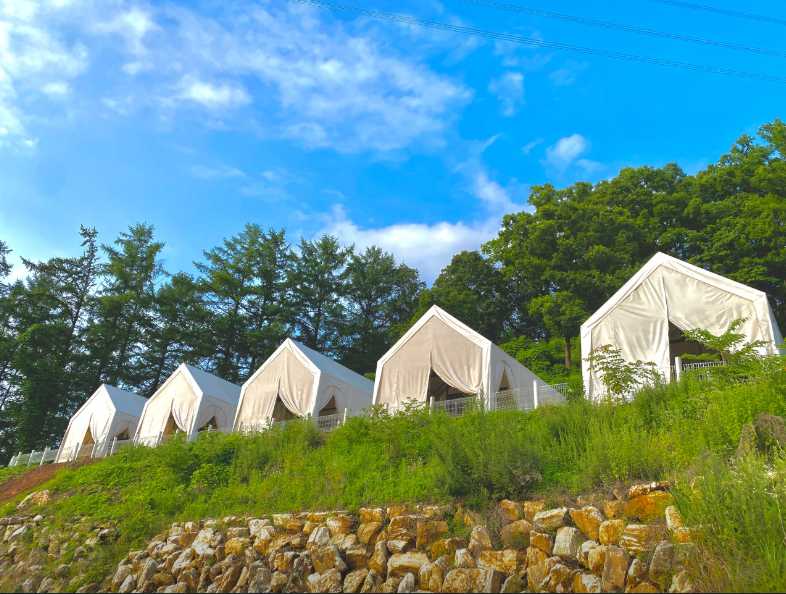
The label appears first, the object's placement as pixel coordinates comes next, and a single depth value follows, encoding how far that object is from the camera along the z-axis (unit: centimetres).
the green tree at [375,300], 3812
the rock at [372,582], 650
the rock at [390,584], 636
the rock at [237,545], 830
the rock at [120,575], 858
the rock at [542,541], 603
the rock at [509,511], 684
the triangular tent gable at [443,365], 1513
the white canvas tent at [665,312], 1185
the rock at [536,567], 568
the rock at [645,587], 500
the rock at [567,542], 586
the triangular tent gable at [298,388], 1803
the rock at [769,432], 655
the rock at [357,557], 708
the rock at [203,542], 851
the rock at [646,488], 624
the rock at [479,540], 646
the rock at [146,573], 828
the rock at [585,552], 567
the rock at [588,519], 608
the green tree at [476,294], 3253
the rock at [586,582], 525
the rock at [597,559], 548
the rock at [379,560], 680
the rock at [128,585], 831
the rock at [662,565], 504
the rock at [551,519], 632
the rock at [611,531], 582
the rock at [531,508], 675
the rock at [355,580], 659
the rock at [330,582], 671
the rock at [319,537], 770
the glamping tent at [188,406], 2072
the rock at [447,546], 658
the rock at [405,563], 648
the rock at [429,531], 696
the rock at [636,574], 517
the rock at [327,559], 702
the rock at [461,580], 588
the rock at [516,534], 634
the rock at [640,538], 551
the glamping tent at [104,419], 2300
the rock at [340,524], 782
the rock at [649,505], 596
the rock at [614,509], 616
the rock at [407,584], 615
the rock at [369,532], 744
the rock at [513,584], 569
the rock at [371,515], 777
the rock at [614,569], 525
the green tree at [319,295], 3834
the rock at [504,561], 600
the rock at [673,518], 555
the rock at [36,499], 1352
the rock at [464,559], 621
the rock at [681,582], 479
